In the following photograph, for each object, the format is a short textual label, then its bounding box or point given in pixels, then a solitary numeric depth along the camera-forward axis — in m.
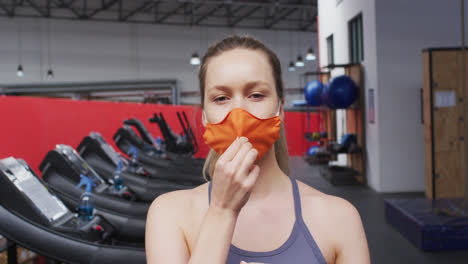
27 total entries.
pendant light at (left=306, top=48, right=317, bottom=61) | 13.84
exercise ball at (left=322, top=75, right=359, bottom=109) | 7.22
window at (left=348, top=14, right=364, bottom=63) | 7.76
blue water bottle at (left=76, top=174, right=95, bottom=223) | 2.54
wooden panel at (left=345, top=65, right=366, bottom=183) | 7.34
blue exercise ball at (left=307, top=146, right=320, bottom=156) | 11.38
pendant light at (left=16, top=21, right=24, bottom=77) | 15.07
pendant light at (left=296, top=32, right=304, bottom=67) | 14.01
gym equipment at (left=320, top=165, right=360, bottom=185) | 7.34
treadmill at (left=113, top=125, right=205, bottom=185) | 4.93
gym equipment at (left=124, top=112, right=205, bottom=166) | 5.88
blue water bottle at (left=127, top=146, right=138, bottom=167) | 4.85
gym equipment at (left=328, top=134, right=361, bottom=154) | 7.39
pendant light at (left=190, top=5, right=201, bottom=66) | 12.21
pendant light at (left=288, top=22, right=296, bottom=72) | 17.78
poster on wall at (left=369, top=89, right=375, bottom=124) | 6.84
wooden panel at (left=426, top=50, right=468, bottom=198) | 5.45
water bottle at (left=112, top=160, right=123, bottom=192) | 3.60
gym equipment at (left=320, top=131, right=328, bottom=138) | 10.11
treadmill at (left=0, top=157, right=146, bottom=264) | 1.92
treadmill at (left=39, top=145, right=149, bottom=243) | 2.86
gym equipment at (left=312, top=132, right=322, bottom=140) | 9.68
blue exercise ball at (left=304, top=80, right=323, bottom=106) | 8.83
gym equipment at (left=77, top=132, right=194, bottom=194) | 3.75
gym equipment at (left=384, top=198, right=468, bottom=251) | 3.68
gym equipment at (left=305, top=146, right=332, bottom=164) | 9.37
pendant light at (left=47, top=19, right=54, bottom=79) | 15.39
